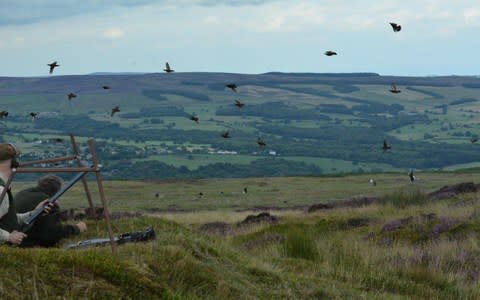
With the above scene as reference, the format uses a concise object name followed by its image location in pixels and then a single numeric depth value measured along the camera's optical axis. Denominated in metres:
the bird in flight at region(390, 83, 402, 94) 17.38
